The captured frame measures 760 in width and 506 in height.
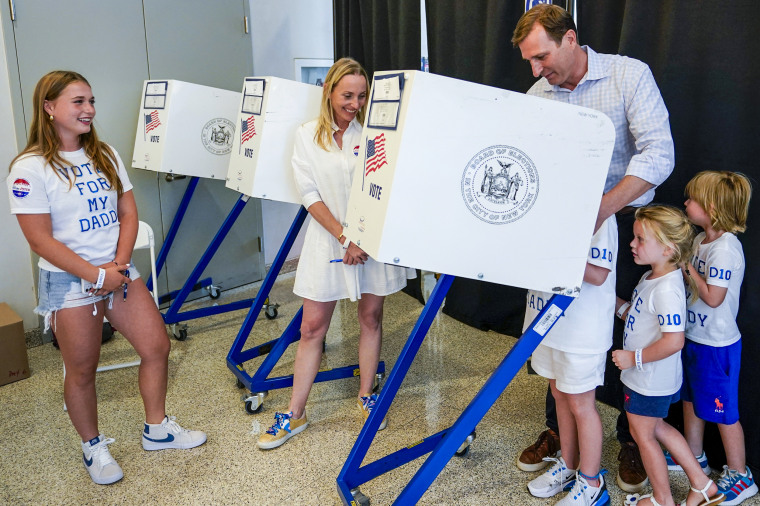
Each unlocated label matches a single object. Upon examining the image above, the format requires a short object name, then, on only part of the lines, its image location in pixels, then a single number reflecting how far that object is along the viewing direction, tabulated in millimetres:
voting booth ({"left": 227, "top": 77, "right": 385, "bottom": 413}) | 2836
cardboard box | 3033
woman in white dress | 2369
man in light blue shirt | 1760
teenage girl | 2080
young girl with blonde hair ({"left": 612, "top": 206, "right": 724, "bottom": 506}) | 1859
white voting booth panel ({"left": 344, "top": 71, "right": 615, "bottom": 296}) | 1476
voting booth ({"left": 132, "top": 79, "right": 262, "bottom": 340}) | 3447
